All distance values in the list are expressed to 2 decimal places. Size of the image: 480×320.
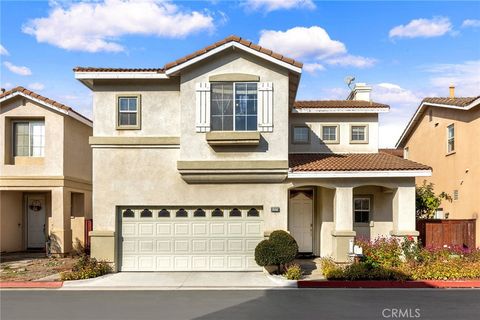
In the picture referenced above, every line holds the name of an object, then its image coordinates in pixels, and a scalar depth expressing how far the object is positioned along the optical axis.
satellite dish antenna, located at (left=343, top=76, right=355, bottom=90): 21.43
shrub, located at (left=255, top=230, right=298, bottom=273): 13.41
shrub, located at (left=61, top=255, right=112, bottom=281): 13.11
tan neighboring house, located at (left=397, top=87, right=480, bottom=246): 17.16
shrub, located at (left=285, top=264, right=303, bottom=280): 12.84
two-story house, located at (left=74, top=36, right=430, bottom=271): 14.25
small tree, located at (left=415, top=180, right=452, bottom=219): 18.46
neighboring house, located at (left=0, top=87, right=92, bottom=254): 17.81
